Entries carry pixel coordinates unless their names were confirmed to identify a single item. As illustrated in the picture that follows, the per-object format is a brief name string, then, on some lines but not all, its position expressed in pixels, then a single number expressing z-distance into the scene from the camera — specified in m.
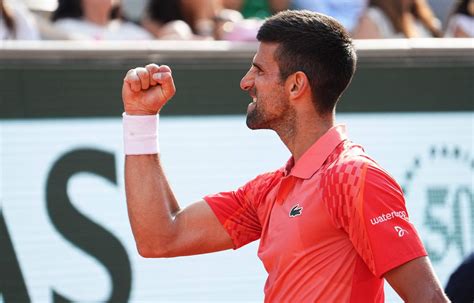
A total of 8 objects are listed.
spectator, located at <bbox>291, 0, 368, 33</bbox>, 13.55
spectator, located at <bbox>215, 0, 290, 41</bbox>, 11.69
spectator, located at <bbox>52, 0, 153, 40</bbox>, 11.98
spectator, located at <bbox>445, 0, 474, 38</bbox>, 13.81
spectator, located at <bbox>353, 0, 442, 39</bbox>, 13.16
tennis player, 6.41
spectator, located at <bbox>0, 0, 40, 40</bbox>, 11.42
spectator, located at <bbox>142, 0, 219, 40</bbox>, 12.49
